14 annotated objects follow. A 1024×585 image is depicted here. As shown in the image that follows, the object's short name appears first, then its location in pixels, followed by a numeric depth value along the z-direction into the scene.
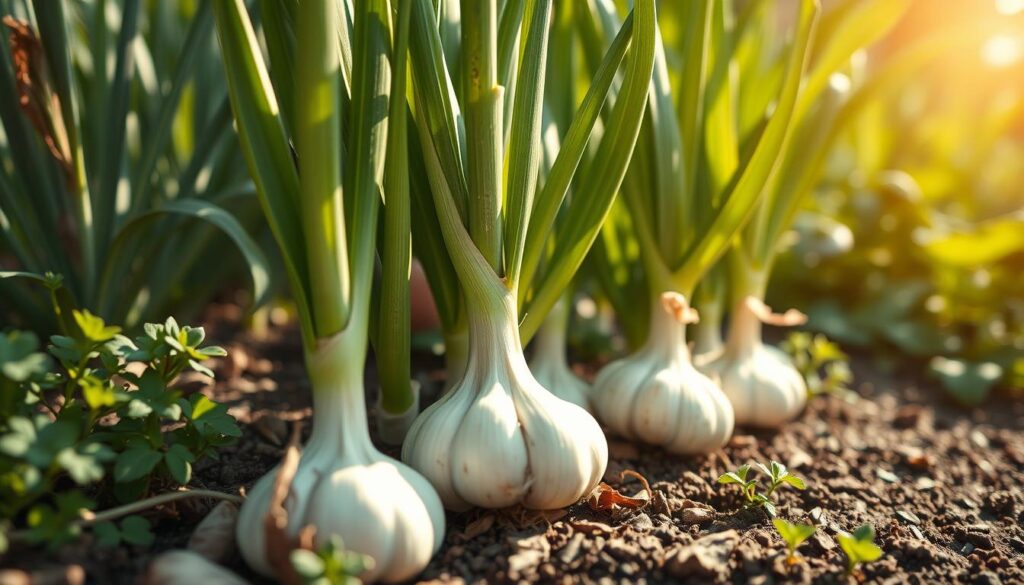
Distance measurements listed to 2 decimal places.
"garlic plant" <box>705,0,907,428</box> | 0.43
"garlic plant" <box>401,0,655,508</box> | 0.32
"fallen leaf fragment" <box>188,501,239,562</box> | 0.31
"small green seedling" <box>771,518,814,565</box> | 0.31
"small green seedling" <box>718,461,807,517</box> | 0.35
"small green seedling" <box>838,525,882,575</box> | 0.31
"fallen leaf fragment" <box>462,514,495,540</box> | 0.33
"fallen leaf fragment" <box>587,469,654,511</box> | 0.35
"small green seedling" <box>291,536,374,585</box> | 0.27
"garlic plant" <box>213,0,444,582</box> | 0.30
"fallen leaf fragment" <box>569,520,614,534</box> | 0.34
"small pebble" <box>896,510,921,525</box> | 0.37
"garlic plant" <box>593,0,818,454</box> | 0.39
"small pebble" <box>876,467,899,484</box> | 0.41
